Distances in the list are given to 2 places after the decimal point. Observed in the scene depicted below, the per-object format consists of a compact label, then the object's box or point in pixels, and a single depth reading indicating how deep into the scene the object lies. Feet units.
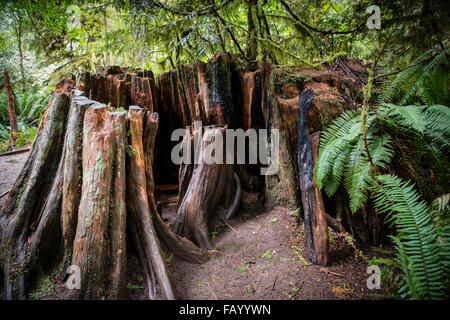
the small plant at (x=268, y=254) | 9.32
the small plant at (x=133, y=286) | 7.25
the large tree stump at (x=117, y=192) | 6.98
